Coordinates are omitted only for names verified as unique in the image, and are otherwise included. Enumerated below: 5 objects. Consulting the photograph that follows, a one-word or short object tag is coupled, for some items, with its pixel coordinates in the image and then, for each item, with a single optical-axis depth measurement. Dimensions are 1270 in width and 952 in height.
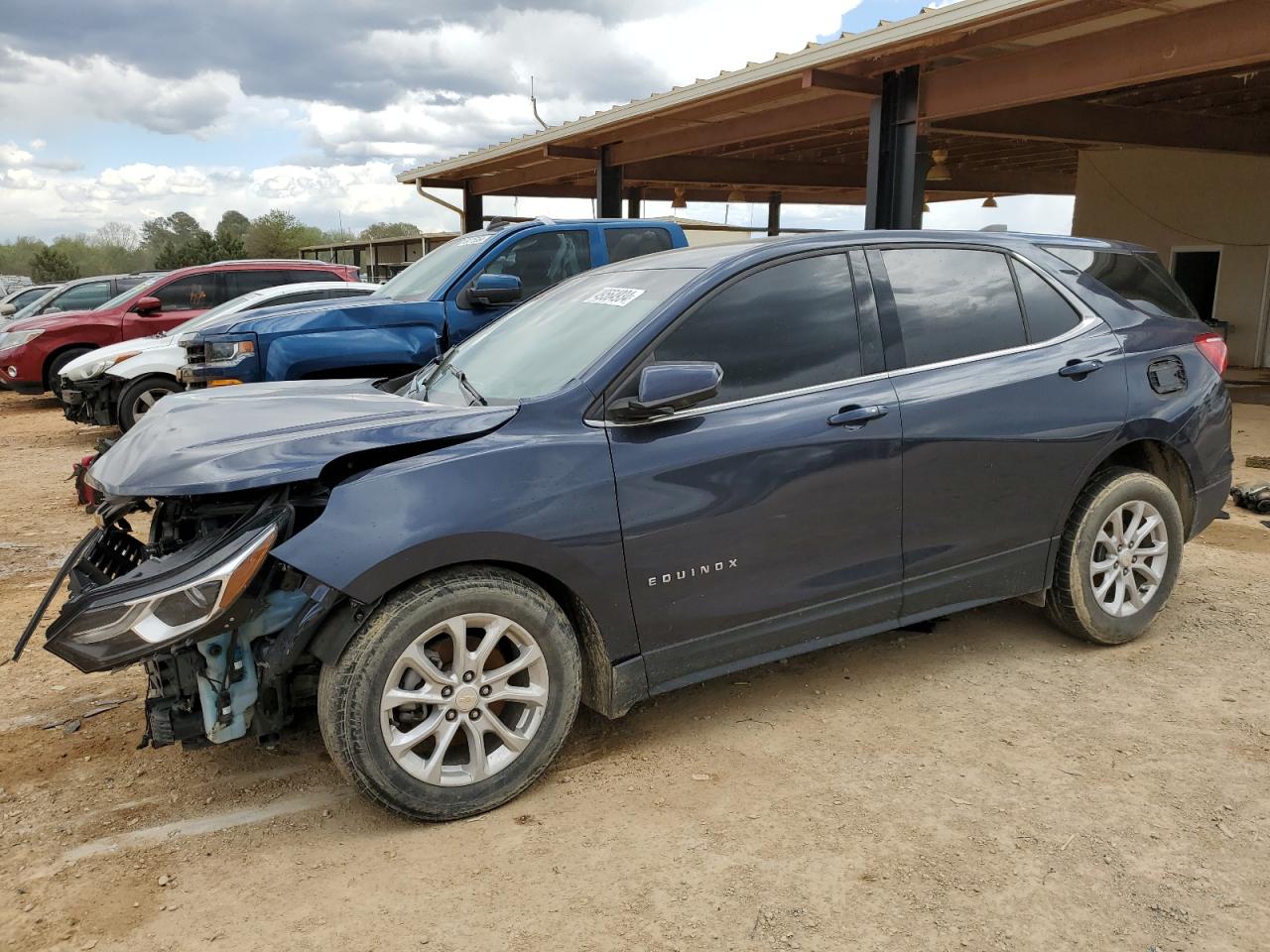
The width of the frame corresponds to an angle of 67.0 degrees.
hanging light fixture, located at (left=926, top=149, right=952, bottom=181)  14.71
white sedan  9.99
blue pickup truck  6.85
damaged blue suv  2.84
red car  12.73
